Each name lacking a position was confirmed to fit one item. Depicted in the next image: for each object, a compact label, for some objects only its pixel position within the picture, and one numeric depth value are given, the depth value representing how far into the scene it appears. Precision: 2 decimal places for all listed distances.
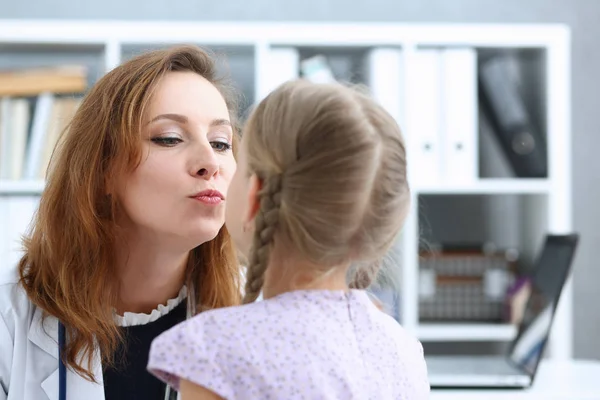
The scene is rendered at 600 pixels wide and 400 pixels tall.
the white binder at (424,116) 2.60
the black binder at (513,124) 2.63
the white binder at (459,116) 2.60
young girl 0.88
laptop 1.86
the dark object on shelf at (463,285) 2.68
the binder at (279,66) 2.59
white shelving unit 2.54
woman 1.27
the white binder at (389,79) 2.60
